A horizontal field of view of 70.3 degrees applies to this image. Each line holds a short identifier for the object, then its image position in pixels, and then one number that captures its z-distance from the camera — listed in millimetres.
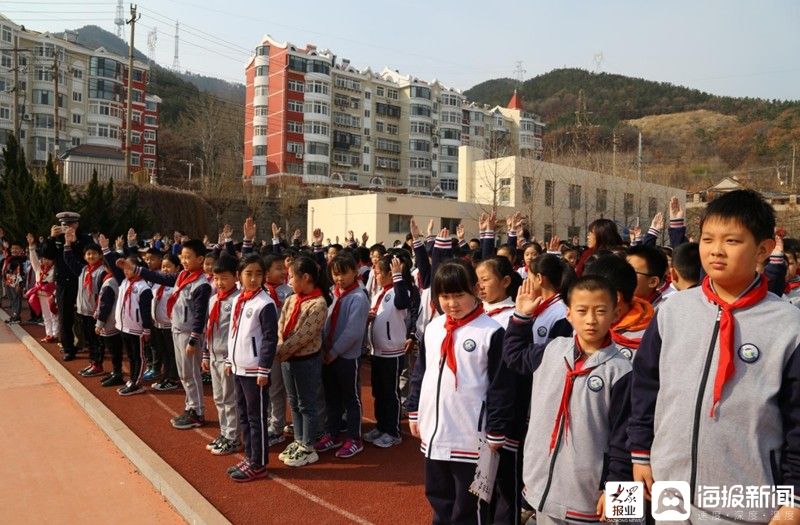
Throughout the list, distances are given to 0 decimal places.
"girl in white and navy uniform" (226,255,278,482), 4500
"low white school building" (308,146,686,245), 31141
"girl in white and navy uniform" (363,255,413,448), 5363
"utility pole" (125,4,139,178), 22578
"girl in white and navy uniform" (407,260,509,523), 2977
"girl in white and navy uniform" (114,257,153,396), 6852
